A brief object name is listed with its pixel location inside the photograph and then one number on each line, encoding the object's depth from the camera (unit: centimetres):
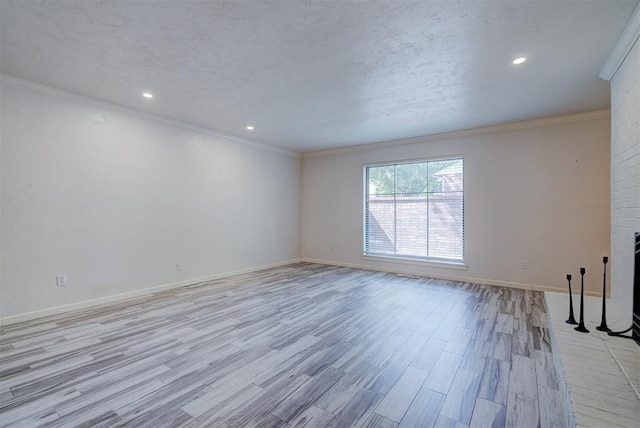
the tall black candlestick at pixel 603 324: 218
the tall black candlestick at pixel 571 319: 239
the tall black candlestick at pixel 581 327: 222
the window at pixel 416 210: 522
